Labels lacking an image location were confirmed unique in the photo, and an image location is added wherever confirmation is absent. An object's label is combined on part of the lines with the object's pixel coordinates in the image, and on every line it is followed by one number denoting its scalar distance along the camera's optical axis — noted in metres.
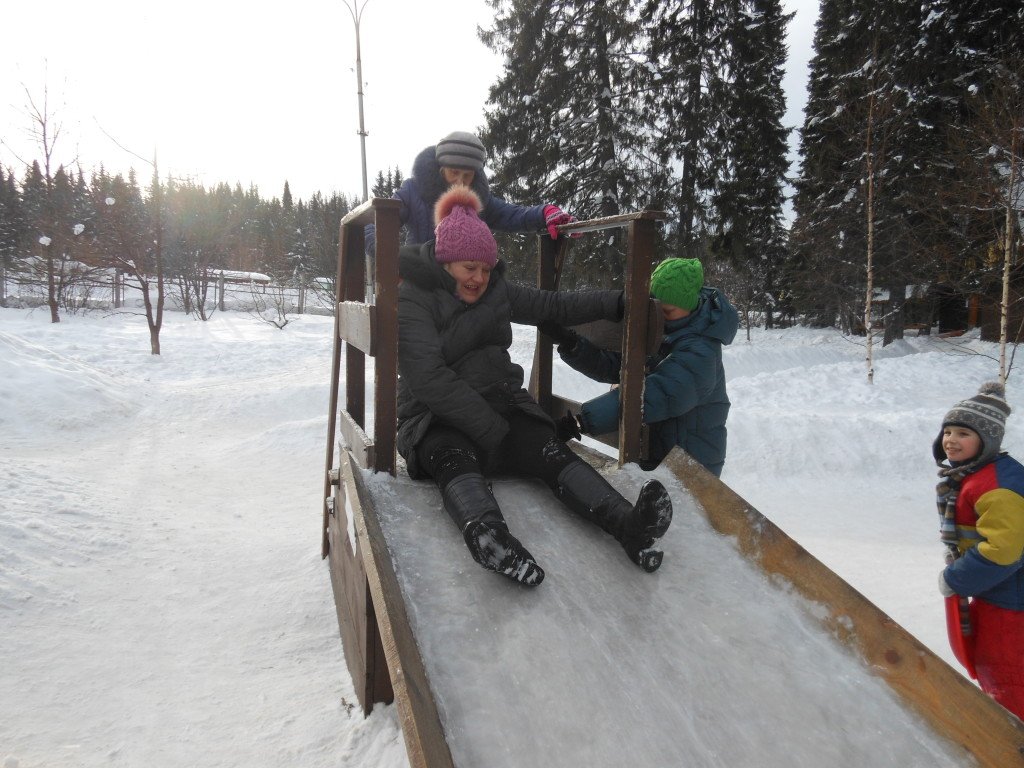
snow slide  1.58
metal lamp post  11.65
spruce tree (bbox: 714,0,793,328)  15.44
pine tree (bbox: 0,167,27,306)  33.22
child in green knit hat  2.81
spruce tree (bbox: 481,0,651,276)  14.64
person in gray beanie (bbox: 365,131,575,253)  3.44
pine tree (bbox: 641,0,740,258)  15.22
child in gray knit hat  2.01
